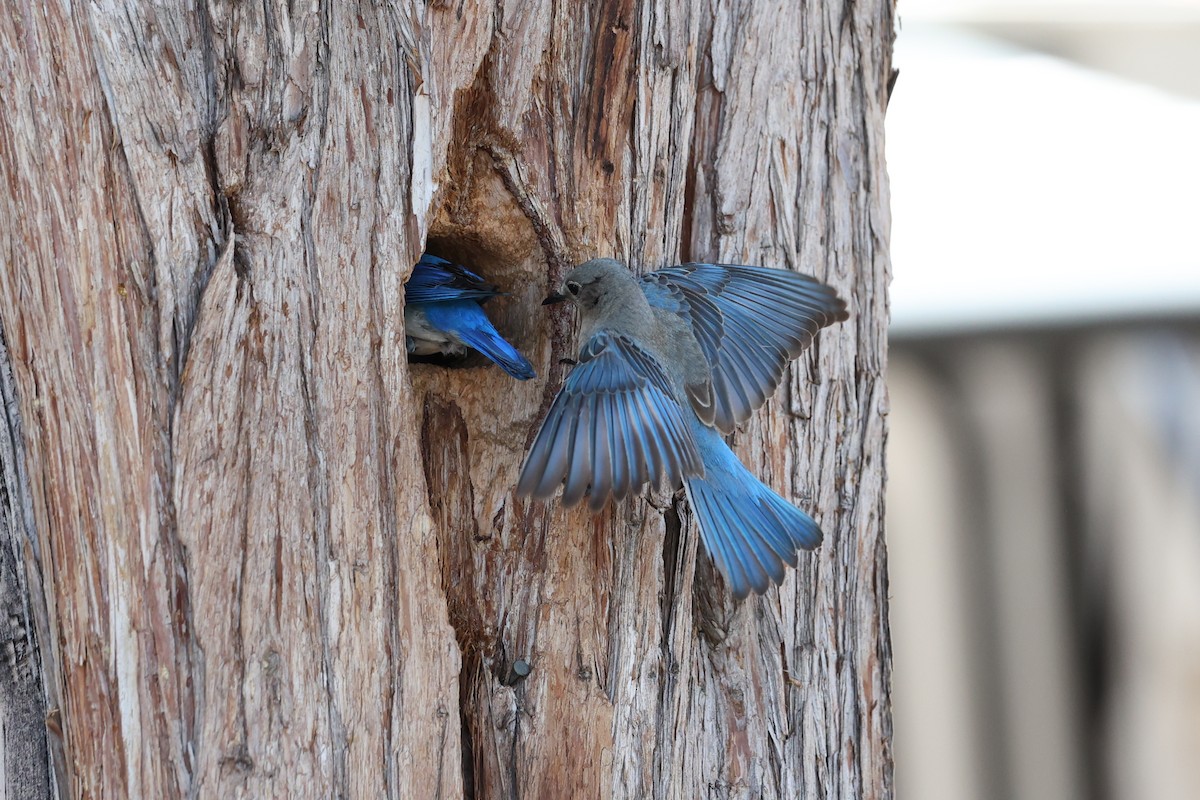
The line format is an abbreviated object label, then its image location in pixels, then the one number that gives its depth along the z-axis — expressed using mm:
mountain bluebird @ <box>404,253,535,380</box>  5660
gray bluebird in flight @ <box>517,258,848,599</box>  4840
